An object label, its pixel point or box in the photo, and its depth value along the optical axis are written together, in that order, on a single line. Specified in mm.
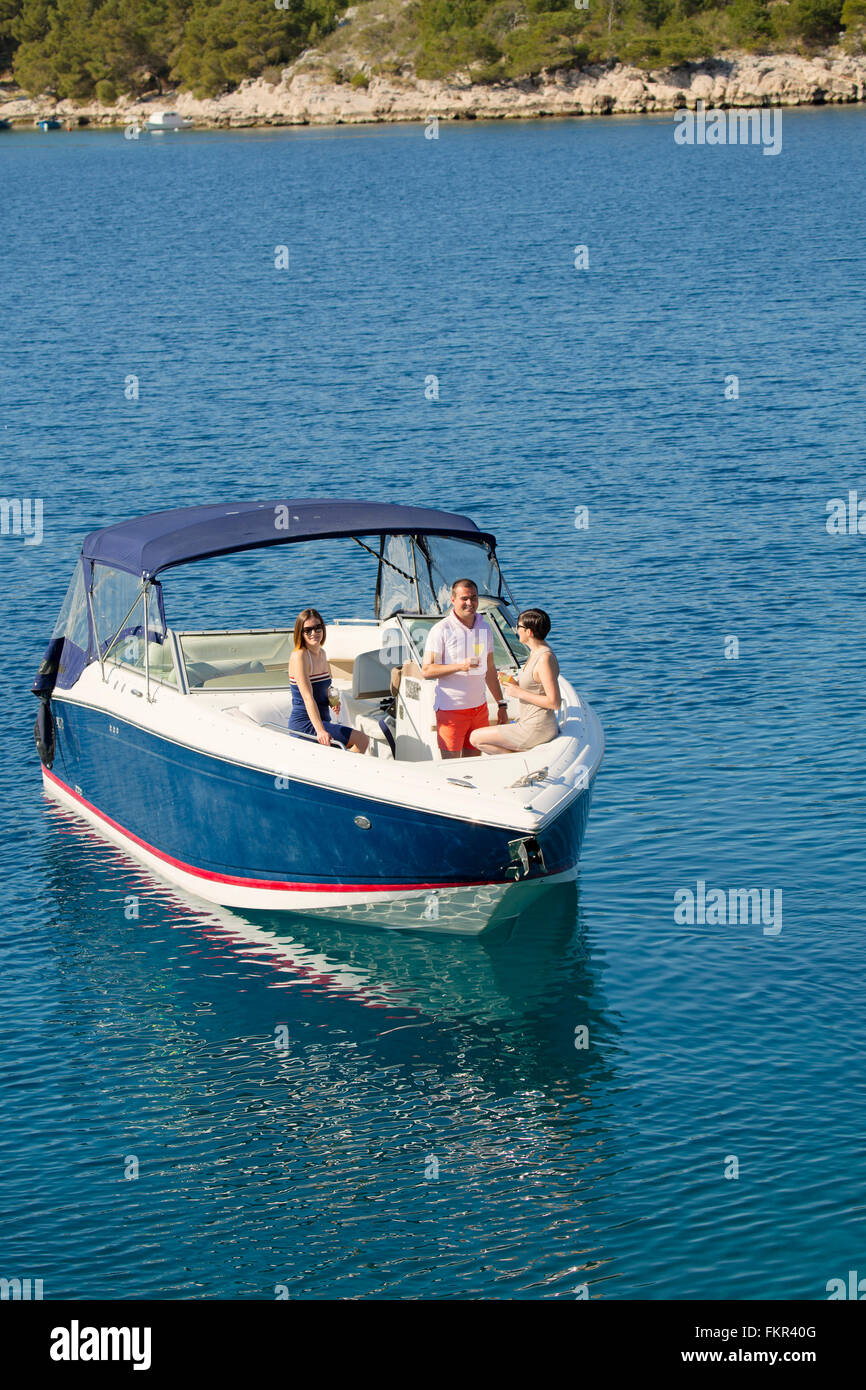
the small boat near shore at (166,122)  158000
